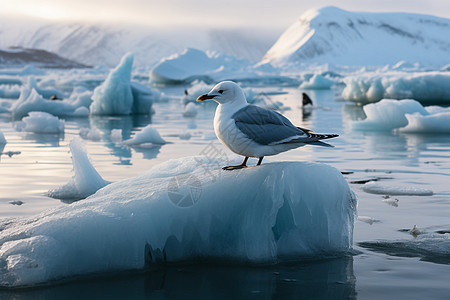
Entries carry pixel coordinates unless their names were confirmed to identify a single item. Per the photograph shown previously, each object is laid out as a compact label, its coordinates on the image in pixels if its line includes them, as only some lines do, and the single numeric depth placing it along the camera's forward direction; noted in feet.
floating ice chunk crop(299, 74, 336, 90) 111.93
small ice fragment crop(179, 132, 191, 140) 35.22
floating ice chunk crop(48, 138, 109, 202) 17.78
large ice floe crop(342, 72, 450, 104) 62.28
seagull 12.47
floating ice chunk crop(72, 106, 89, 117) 54.14
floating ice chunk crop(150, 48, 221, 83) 124.88
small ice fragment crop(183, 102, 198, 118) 53.78
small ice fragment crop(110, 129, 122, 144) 34.21
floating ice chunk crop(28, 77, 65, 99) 73.20
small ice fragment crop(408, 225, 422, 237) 13.98
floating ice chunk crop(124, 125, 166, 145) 31.65
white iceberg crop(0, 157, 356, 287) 11.67
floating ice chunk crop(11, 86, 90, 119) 50.75
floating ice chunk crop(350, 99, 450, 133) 38.83
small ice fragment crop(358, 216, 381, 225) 15.20
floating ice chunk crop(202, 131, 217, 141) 34.78
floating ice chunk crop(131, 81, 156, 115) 55.06
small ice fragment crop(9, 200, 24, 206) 17.22
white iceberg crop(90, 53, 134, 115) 53.21
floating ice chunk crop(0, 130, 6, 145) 31.91
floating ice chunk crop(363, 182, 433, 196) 18.44
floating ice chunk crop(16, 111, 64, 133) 38.55
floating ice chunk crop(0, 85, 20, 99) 76.64
